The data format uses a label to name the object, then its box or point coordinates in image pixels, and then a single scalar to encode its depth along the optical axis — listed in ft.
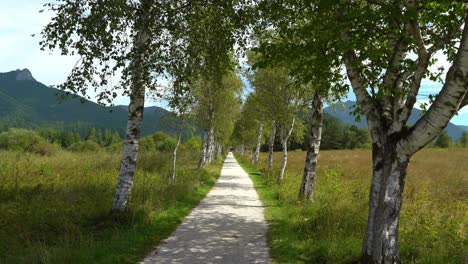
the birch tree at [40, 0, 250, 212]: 30.37
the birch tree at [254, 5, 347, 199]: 23.08
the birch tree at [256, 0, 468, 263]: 19.01
